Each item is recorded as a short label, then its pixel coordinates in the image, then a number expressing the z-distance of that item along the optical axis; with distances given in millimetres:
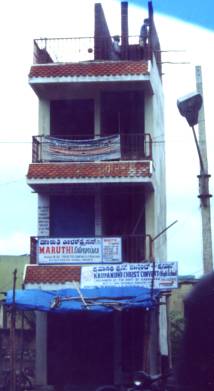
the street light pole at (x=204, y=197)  12719
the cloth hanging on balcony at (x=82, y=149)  20672
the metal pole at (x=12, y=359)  14648
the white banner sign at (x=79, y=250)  19453
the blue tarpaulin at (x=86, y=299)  16094
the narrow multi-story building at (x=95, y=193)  19625
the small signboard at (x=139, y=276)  17172
